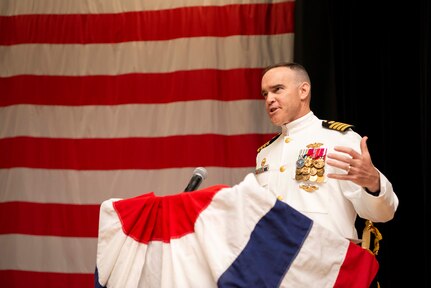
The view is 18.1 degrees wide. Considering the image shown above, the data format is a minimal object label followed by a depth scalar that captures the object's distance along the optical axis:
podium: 4.12
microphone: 4.32
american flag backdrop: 5.88
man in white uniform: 4.41
